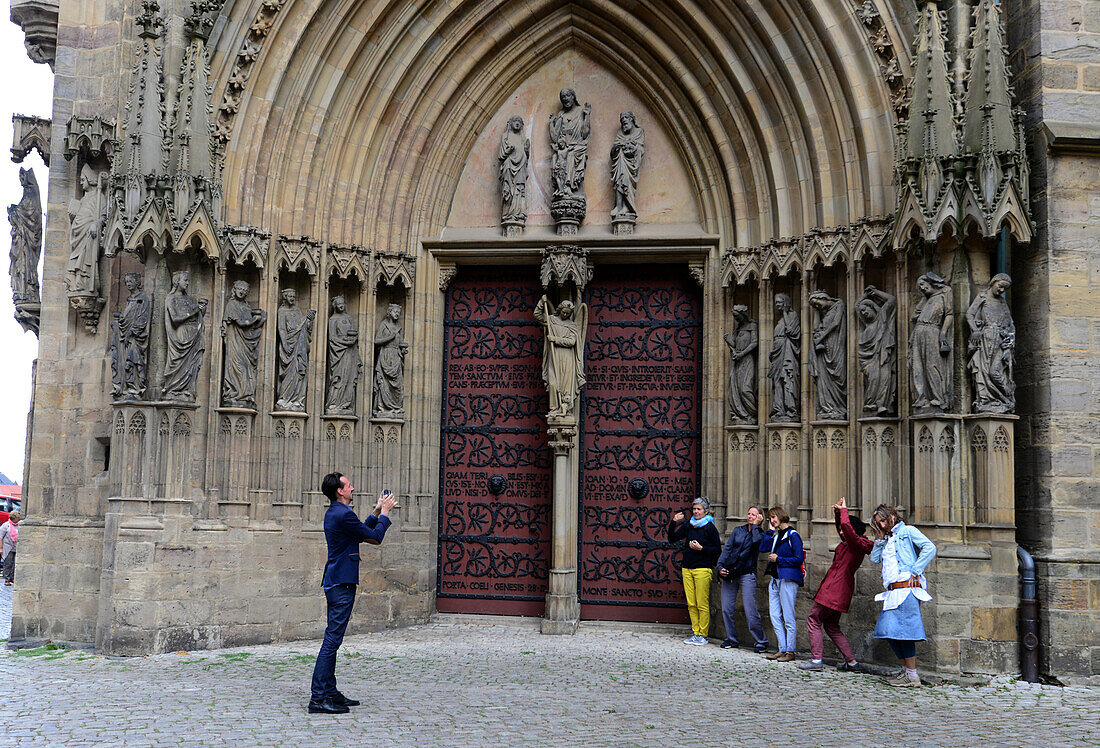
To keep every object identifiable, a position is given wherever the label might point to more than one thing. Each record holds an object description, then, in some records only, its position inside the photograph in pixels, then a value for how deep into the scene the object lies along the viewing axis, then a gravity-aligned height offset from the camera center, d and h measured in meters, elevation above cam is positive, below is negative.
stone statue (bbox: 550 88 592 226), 12.65 +3.64
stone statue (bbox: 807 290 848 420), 10.81 +1.11
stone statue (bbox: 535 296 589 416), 12.19 +1.22
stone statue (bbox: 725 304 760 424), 11.76 +1.08
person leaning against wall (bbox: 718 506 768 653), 10.80 -0.99
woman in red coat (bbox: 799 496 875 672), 9.27 -1.06
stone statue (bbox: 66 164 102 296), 11.45 +2.29
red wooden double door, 12.55 +0.17
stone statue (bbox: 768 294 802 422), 11.24 +1.04
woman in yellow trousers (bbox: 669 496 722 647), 11.30 -1.01
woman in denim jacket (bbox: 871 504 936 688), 8.84 -0.97
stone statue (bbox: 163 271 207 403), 10.77 +1.18
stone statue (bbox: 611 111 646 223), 12.63 +3.50
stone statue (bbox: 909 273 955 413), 9.73 +1.10
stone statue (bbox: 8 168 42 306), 12.38 +2.43
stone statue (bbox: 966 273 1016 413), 9.54 +1.01
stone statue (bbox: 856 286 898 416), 10.29 +1.16
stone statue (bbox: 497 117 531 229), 12.81 +3.49
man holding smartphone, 7.39 -0.76
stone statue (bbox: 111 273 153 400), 10.71 +1.09
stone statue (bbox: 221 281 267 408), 11.18 +1.16
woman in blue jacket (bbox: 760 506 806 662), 10.19 -1.06
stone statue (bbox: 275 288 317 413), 11.50 +1.11
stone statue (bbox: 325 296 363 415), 11.88 +1.08
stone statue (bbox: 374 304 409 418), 12.25 +1.05
